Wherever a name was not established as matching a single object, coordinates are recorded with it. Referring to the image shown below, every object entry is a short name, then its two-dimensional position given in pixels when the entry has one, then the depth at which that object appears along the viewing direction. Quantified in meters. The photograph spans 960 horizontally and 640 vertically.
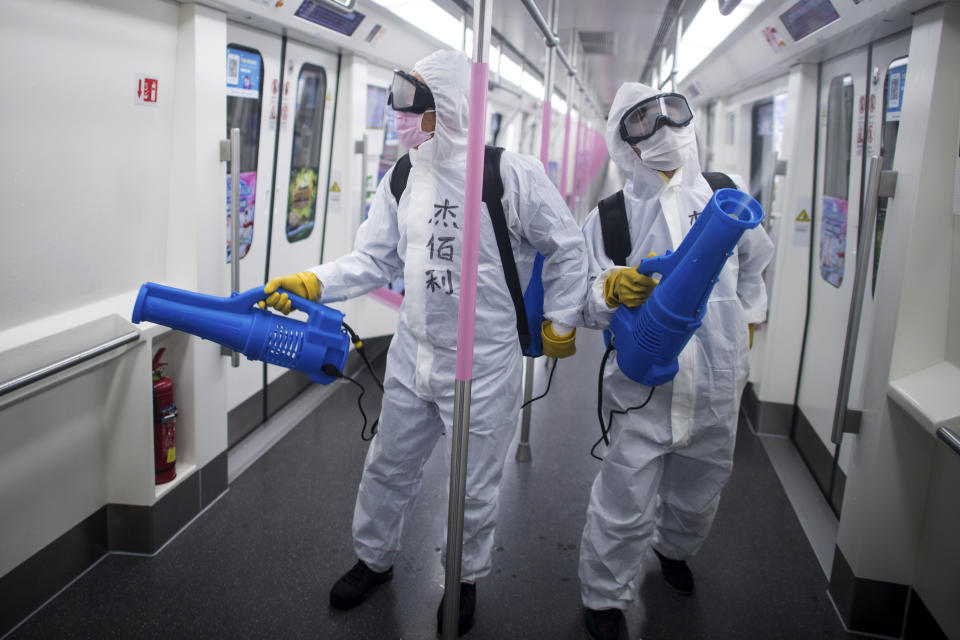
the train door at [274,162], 3.44
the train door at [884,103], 2.93
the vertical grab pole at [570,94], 5.10
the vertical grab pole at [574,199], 7.71
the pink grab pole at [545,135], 3.51
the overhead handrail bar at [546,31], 2.14
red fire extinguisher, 2.75
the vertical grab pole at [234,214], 2.67
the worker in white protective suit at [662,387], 2.25
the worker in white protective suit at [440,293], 2.16
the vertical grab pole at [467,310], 1.43
